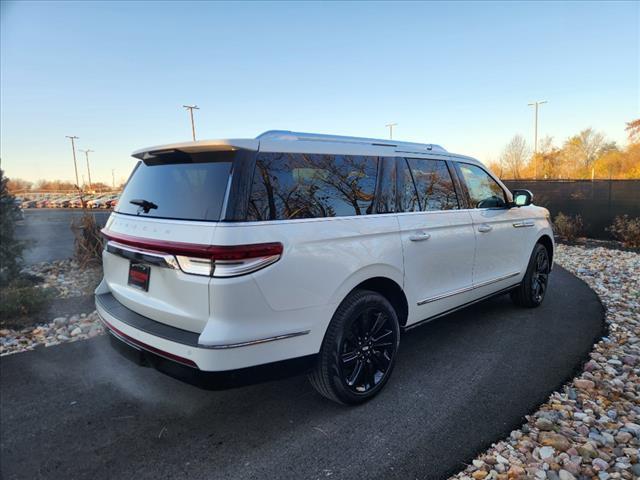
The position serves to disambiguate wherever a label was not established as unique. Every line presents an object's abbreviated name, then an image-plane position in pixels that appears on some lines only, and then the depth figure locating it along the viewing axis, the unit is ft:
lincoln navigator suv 6.91
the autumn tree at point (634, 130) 106.93
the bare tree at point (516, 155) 131.78
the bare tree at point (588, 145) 135.95
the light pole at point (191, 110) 96.44
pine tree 18.39
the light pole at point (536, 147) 124.33
